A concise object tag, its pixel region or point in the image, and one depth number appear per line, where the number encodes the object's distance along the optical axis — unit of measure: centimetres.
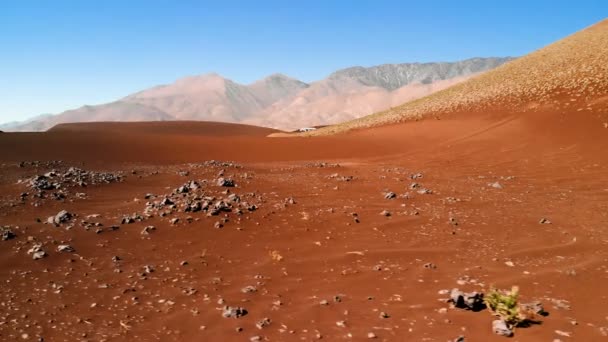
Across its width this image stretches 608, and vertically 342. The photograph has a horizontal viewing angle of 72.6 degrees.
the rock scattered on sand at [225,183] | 1142
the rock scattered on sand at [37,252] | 662
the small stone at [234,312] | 506
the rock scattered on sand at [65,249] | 692
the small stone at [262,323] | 483
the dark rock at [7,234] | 726
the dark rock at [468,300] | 498
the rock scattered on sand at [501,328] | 442
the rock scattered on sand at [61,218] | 811
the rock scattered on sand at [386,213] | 929
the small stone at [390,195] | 1087
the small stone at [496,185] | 1262
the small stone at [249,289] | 578
